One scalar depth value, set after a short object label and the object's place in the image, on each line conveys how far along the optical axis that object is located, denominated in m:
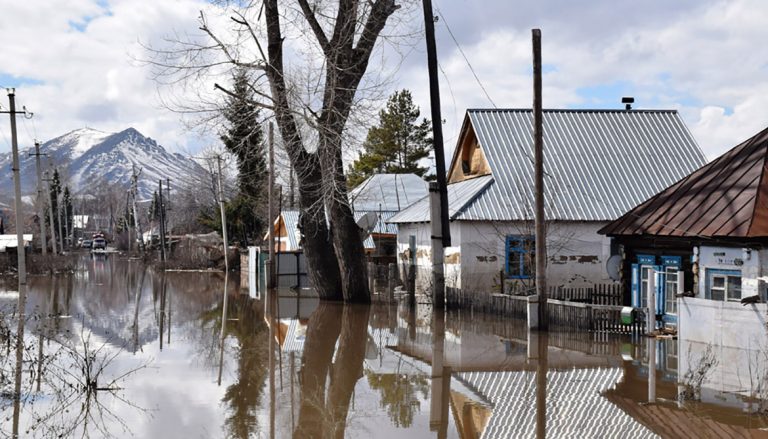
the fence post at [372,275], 33.38
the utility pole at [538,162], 19.61
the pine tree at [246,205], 48.56
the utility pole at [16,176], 35.43
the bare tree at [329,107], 24.78
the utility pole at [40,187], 52.90
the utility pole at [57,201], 80.24
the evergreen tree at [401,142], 68.75
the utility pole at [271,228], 35.38
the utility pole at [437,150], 24.80
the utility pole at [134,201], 85.54
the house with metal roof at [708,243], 16.95
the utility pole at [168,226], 64.60
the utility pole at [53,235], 60.21
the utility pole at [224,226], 48.03
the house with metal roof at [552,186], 28.58
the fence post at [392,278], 30.95
